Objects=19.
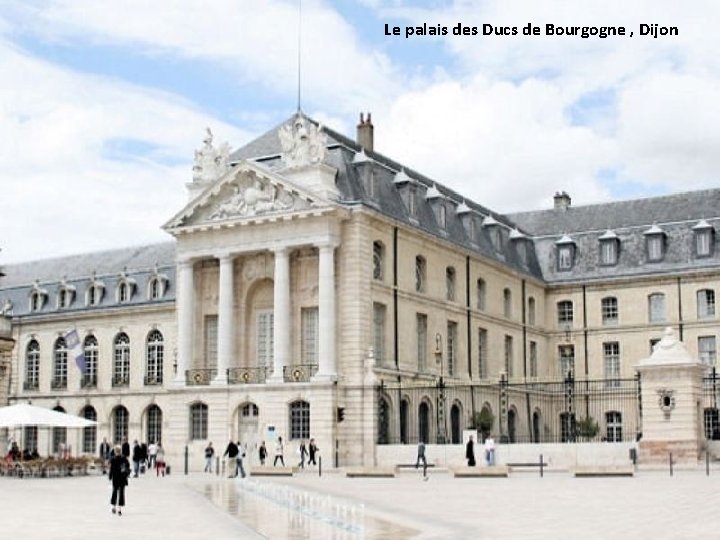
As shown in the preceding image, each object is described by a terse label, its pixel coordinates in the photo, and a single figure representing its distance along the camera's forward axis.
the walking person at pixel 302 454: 44.78
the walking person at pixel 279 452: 45.78
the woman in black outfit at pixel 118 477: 23.20
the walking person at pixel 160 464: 44.56
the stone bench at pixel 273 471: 40.84
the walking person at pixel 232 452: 40.00
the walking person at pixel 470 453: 39.19
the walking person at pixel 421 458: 36.57
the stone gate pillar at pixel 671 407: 36.00
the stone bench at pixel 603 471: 33.03
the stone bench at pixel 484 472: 36.06
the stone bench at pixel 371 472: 38.09
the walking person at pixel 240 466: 39.54
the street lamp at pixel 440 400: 44.69
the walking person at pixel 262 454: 45.72
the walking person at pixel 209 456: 45.72
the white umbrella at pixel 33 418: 43.12
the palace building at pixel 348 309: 47.69
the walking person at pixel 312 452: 45.16
